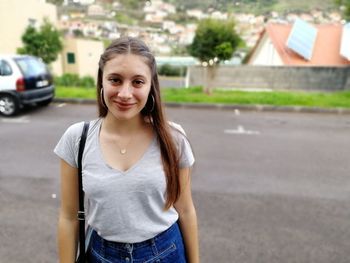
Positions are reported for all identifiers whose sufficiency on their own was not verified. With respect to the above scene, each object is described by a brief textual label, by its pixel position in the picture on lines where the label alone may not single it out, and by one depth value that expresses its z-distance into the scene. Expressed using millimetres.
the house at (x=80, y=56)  23244
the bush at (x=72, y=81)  15506
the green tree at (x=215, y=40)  10500
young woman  1268
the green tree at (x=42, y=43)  15406
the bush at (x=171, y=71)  28831
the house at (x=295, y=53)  19531
